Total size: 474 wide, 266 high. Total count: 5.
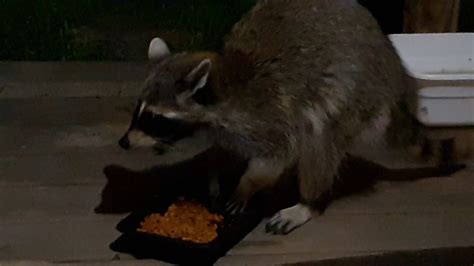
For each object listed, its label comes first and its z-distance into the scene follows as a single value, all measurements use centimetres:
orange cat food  199
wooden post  274
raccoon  196
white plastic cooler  269
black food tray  191
